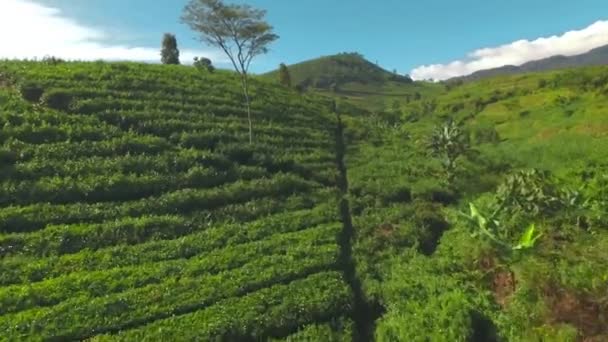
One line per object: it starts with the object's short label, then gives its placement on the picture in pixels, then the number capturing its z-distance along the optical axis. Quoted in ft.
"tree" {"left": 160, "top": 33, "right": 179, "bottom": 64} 280.31
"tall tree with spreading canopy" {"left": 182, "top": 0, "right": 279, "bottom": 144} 164.55
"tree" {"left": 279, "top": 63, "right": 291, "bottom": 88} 306.43
